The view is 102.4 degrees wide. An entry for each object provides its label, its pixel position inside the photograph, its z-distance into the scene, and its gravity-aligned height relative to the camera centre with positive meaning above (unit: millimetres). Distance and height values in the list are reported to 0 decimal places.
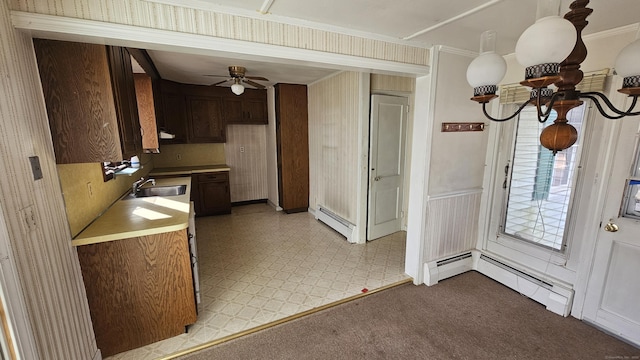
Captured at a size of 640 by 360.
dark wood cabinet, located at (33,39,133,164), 1470 +214
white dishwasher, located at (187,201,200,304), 2104 -1027
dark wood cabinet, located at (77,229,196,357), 1741 -1082
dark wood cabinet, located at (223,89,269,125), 4902 +516
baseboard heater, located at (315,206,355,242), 3756 -1383
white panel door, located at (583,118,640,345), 1880 -896
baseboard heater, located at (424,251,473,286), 2662 -1426
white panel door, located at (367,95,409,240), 3539 -411
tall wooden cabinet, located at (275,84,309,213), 4625 -216
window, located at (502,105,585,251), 2244 -514
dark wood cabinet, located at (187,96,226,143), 4625 +272
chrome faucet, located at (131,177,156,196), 3026 -607
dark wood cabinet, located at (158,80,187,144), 4195 +408
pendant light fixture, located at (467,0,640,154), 864 +261
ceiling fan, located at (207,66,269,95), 3336 +787
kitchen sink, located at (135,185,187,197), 3227 -705
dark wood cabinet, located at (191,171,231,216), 4637 -1067
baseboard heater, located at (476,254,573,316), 2205 -1423
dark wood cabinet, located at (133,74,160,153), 2996 +268
